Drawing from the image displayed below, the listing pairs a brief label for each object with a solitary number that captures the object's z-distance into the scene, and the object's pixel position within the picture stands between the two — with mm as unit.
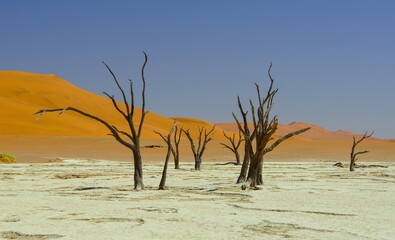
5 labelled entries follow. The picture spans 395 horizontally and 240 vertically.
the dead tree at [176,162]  24203
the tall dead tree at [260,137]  14164
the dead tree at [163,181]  13373
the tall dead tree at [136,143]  13344
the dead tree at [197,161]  23733
